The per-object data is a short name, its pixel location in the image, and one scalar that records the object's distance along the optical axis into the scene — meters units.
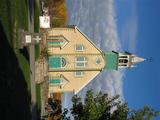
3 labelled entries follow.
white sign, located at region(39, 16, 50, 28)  23.30
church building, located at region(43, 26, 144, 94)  22.79
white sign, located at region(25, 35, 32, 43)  14.18
